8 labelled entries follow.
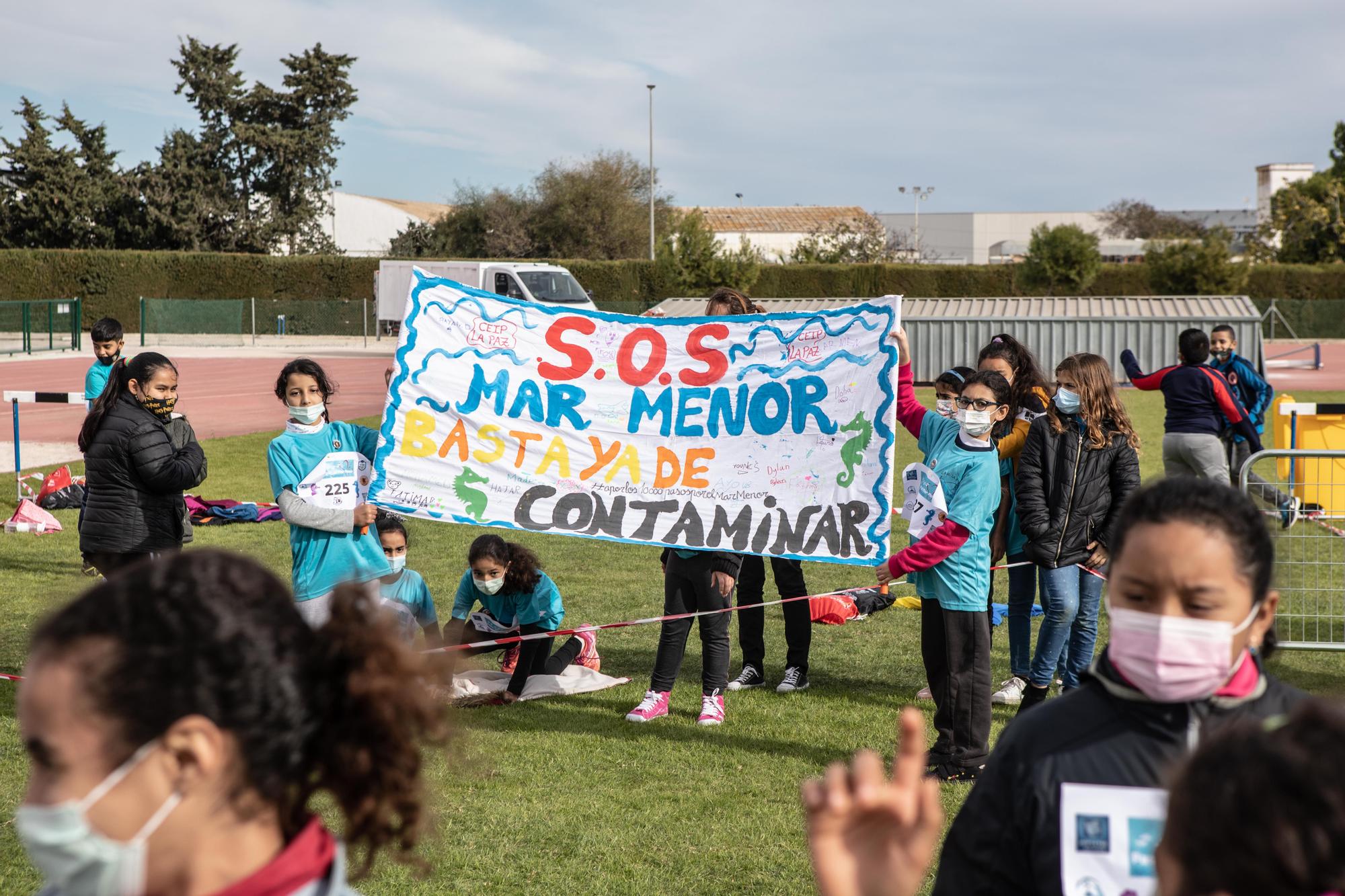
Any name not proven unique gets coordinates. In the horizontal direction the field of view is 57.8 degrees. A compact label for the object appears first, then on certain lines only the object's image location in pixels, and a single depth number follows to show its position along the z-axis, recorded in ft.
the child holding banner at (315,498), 18.16
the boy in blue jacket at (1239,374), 38.06
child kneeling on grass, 22.26
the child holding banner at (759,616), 22.54
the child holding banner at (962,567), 17.49
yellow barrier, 34.88
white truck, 107.24
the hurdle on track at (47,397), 35.53
